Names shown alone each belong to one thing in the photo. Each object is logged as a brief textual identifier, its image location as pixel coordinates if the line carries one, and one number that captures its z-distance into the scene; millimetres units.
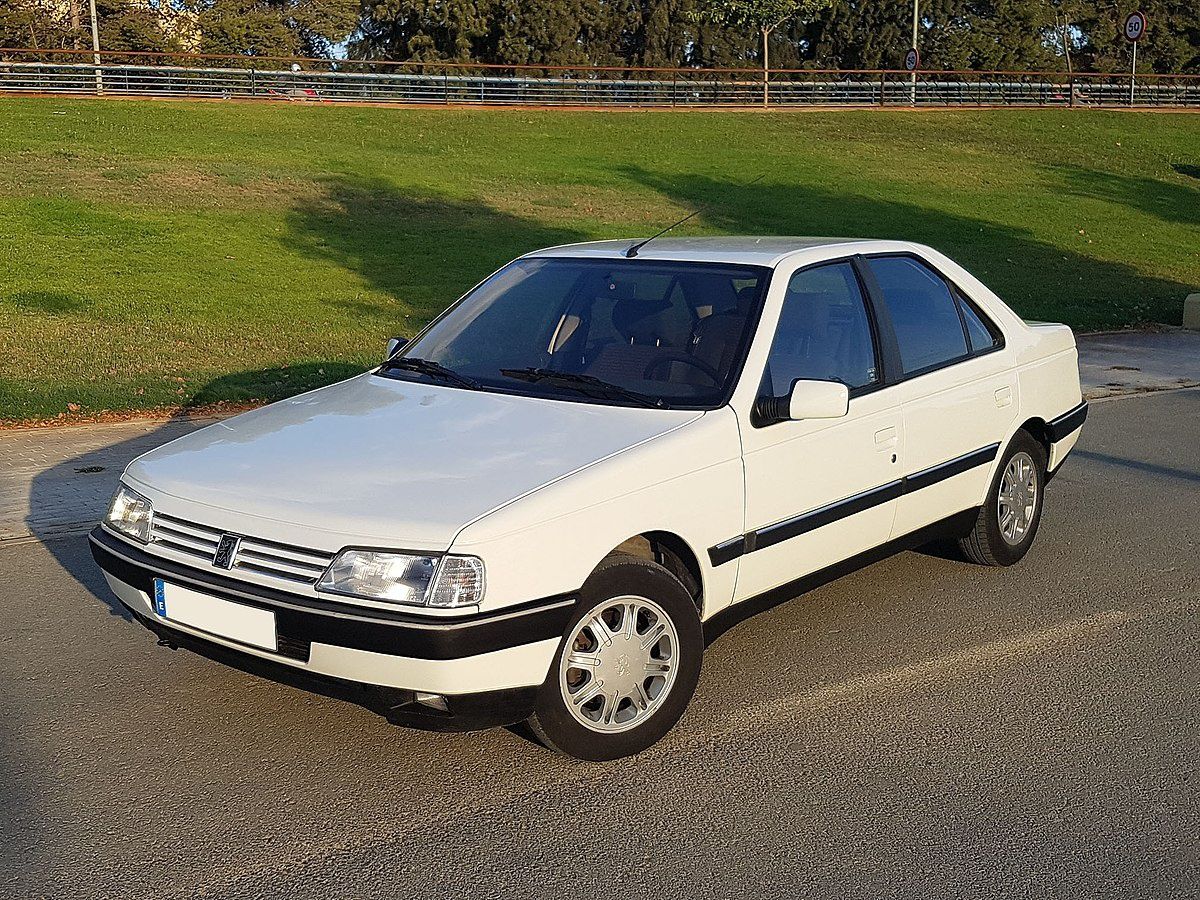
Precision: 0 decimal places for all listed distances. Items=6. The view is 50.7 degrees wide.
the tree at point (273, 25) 57406
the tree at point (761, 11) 55875
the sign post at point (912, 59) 58278
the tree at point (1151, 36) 74938
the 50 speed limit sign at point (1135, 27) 41484
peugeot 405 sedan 3676
